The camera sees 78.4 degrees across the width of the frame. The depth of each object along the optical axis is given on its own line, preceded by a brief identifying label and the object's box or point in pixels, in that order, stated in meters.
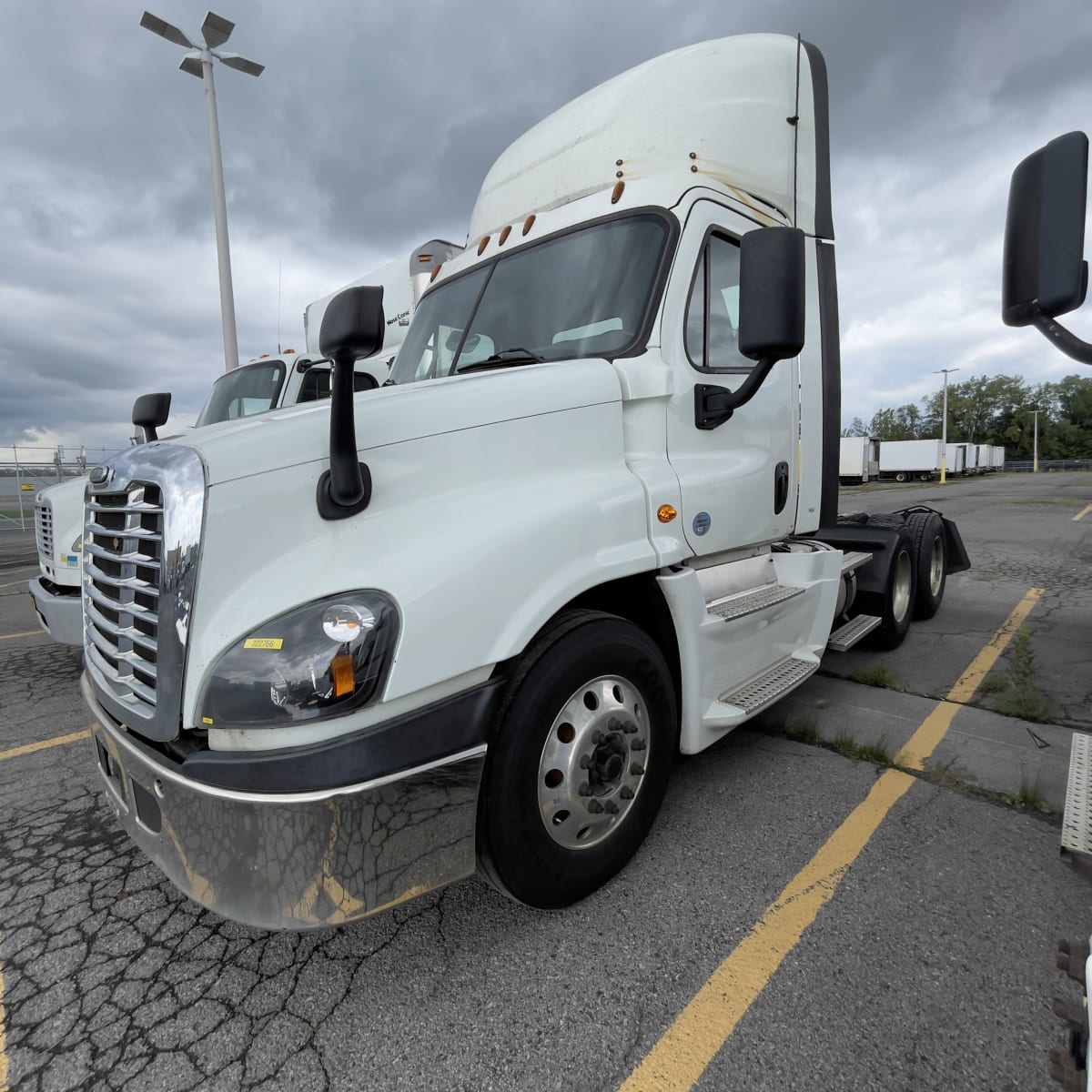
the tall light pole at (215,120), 11.46
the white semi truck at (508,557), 1.71
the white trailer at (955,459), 52.94
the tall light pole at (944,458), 45.62
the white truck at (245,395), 4.66
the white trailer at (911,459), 48.41
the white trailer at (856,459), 40.53
